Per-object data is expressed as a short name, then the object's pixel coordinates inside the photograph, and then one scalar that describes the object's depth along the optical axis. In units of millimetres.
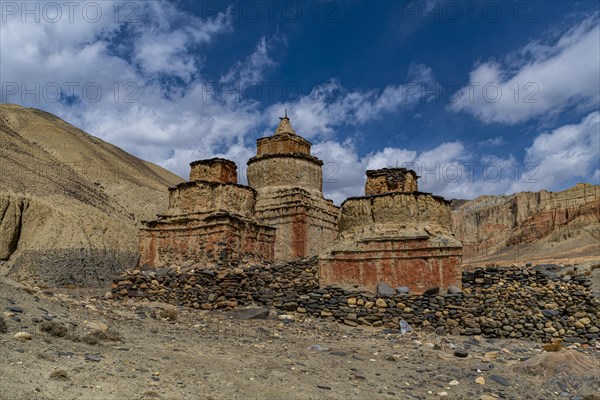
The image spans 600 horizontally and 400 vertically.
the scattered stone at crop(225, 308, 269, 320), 13750
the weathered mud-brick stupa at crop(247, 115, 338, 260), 24688
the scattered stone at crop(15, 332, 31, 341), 7104
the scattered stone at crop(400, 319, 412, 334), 12948
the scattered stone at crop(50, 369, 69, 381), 5781
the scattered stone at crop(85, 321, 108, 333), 8961
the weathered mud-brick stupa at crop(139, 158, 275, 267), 20141
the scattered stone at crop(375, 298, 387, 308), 13884
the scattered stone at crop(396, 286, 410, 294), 14245
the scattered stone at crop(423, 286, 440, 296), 13995
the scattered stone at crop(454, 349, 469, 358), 10469
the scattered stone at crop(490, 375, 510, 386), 8562
